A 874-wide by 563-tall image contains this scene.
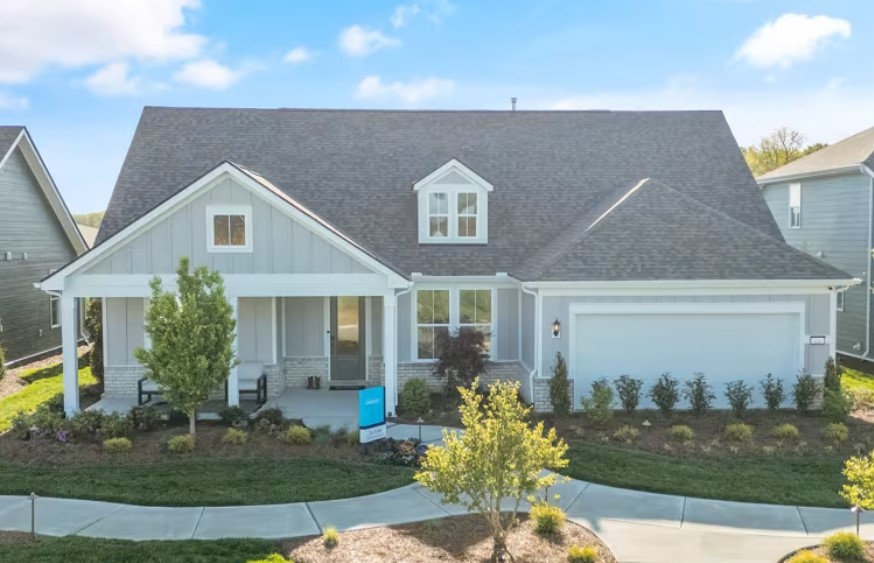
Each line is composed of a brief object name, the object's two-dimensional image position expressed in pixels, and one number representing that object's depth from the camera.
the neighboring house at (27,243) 22.14
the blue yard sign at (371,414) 12.47
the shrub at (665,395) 15.30
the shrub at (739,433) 13.44
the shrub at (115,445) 12.42
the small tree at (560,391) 15.22
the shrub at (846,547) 8.45
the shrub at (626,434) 13.50
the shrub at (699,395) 15.40
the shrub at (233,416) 14.08
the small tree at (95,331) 18.33
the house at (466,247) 15.46
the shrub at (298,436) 13.02
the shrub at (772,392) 15.60
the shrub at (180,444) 12.47
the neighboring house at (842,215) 22.64
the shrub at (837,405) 14.52
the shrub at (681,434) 13.45
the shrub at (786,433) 13.56
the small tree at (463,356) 16.36
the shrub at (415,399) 15.90
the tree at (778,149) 51.53
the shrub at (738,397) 15.20
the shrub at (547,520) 9.15
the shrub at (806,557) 8.09
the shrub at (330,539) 8.68
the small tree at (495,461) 7.96
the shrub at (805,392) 15.41
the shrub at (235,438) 12.91
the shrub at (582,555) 8.22
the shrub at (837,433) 13.34
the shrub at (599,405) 14.51
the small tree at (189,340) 12.65
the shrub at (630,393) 15.36
